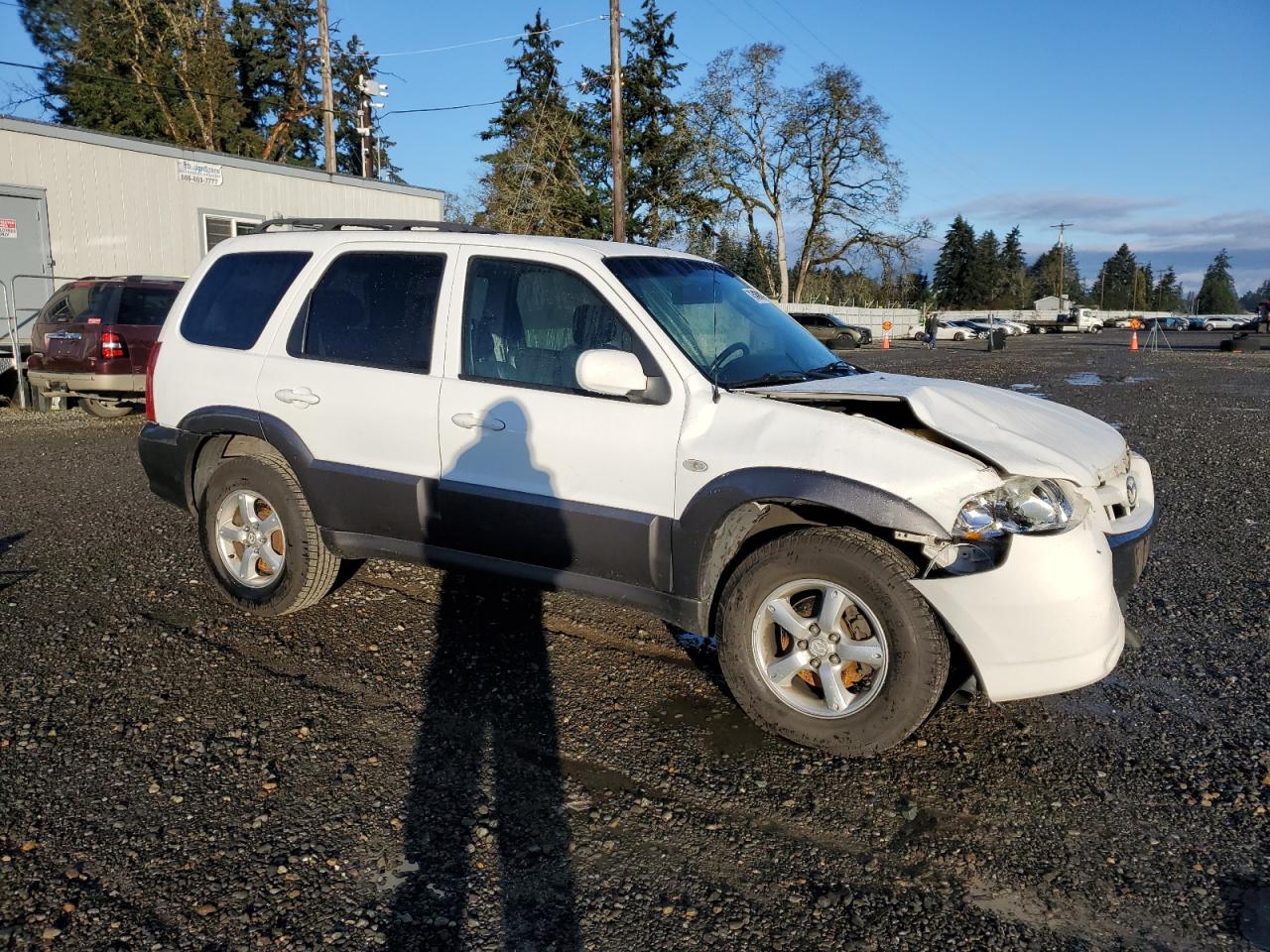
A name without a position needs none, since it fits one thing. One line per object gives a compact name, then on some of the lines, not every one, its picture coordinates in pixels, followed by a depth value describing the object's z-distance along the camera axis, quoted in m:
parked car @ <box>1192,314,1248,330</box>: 82.00
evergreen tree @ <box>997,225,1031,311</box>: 111.12
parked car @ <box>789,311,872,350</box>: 35.53
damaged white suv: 3.38
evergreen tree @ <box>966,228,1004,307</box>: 101.25
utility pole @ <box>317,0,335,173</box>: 26.67
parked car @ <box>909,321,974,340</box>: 56.94
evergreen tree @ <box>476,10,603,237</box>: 34.78
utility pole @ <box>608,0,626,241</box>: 25.11
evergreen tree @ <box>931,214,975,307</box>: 102.44
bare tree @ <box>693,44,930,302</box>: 50.59
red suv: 12.30
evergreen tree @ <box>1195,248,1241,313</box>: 142.25
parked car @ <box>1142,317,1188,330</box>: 80.50
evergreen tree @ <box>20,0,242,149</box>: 36.03
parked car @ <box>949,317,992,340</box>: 57.25
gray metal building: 15.46
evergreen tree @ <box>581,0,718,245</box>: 43.00
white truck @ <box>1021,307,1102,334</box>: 72.19
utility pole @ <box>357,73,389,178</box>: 27.94
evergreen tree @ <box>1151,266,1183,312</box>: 145.32
